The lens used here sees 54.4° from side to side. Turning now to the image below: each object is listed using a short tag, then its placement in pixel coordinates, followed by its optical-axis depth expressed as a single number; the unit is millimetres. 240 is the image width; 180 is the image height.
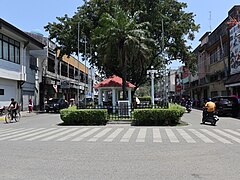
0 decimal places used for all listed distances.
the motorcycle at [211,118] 14808
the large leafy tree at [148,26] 26526
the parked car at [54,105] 28049
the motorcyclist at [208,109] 15017
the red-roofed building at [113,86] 21108
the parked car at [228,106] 21200
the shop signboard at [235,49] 26504
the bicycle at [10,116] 17727
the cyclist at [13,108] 17710
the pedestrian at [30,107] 27071
